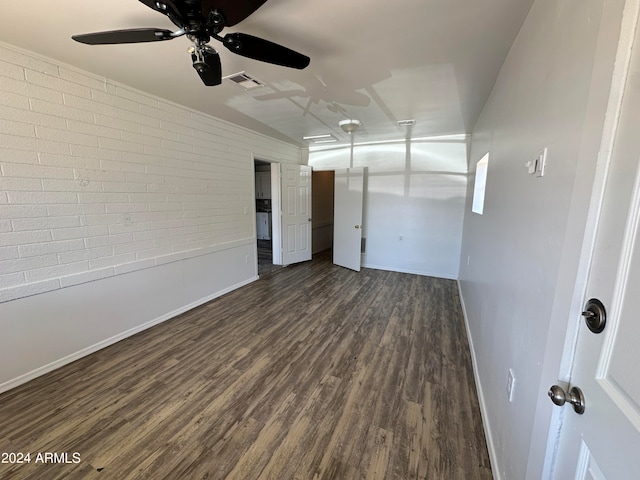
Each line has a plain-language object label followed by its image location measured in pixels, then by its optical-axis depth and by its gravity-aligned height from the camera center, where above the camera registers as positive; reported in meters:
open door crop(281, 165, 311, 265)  5.07 -0.34
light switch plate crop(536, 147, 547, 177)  1.07 +0.16
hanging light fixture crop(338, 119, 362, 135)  3.46 +0.98
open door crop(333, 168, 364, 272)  4.95 -0.37
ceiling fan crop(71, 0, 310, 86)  1.22 +0.85
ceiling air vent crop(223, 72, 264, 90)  2.27 +1.05
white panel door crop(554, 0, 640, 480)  0.55 -0.31
